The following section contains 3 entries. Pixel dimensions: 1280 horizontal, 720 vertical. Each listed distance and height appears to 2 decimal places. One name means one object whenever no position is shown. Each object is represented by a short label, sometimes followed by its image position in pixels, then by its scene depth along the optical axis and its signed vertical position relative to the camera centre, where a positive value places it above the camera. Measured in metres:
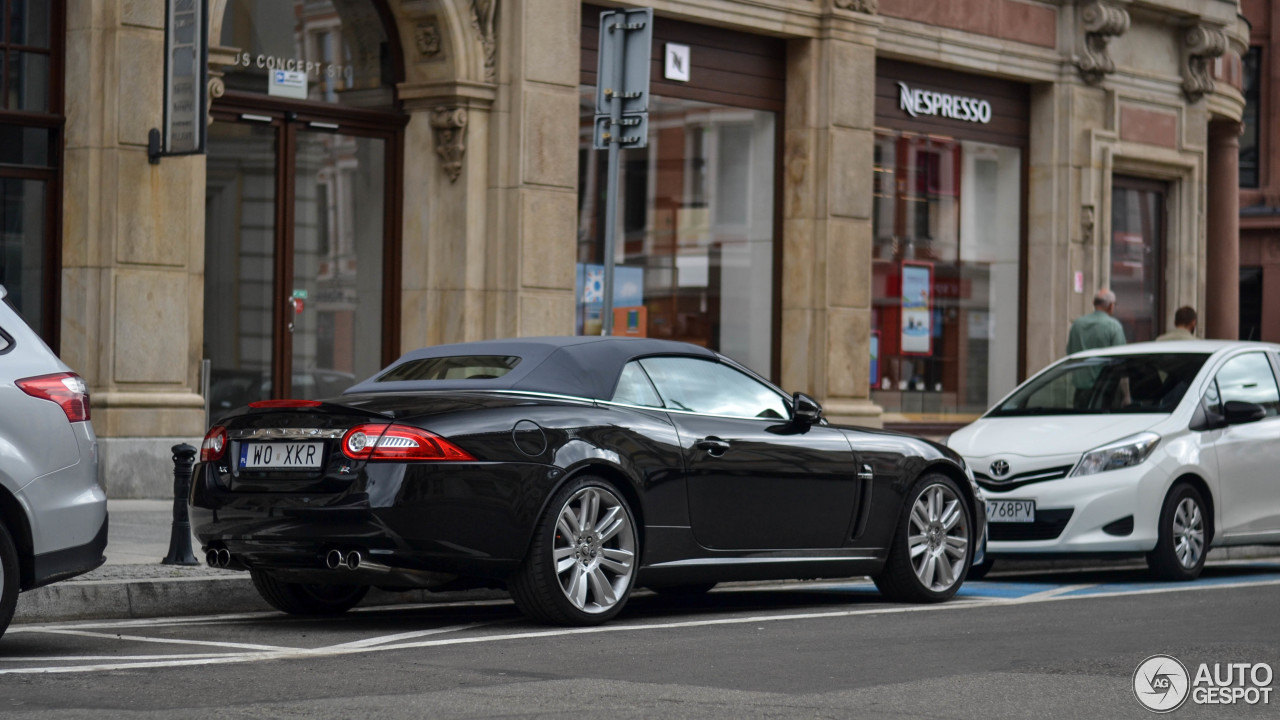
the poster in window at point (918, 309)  21.09 +0.59
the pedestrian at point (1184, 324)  16.83 +0.38
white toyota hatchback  11.66 -0.56
